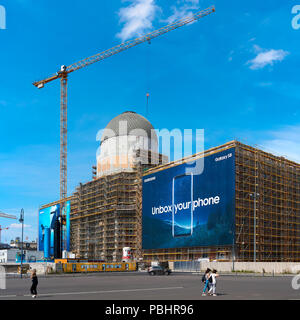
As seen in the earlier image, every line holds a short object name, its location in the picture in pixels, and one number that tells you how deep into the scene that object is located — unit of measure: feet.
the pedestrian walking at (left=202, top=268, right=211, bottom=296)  87.88
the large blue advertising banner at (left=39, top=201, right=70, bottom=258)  421.38
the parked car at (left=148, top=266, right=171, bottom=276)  199.41
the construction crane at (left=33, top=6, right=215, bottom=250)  425.89
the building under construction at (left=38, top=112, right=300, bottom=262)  261.44
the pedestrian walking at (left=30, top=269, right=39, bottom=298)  84.55
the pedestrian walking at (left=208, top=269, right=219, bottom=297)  86.63
